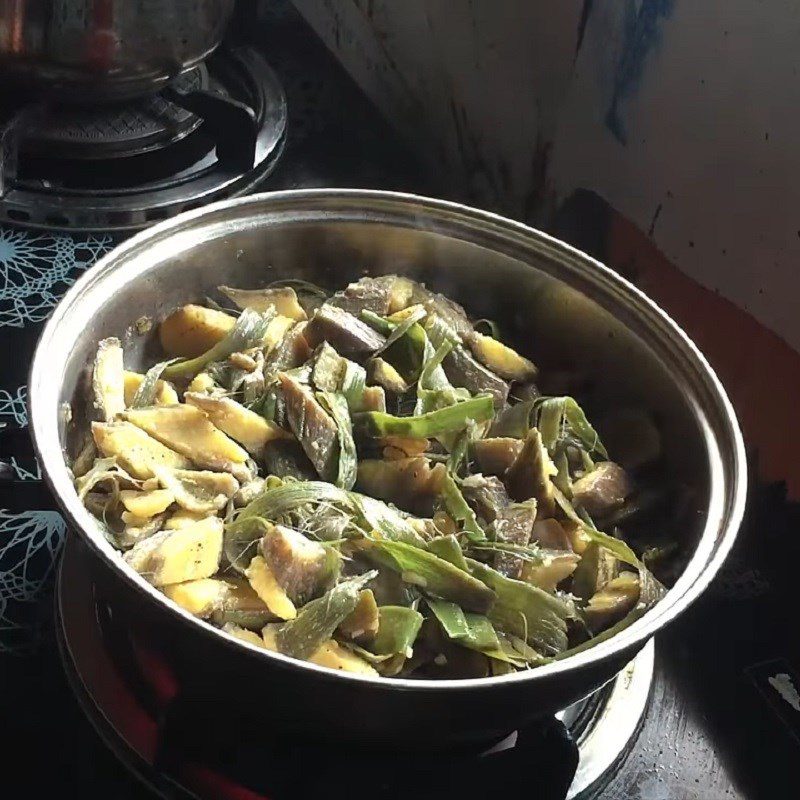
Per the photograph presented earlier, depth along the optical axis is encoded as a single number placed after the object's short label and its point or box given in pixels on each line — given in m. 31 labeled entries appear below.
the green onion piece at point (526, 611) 0.71
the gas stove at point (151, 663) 0.71
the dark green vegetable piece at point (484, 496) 0.78
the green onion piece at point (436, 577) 0.71
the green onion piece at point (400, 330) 0.90
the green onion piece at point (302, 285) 0.96
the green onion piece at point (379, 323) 0.91
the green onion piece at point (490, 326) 0.96
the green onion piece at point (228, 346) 0.88
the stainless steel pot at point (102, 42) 0.97
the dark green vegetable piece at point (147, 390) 0.83
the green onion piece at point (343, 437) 0.78
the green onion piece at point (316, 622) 0.65
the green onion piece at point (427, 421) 0.81
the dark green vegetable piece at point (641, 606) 0.69
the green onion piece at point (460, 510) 0.75
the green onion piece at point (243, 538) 0.71
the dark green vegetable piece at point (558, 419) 0.86
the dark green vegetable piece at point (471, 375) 0.90
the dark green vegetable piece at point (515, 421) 0.86
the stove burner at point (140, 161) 1.08
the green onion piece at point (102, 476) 0.72
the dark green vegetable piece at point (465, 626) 0.68
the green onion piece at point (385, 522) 0.73
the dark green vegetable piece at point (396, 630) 0.67
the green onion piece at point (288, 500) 0.73
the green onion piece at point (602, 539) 0.77
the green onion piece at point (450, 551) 0.72
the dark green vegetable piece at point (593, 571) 0.77
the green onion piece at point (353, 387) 0.84
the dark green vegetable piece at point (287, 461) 0.80
